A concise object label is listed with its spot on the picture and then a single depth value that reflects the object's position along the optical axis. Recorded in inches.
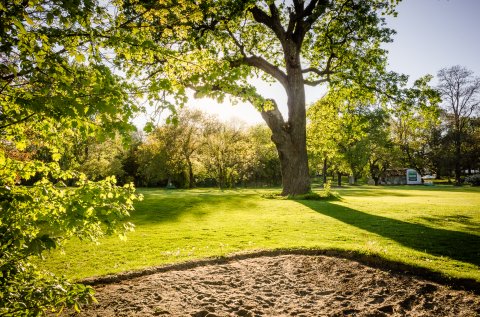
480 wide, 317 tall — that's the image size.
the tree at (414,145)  3058.6
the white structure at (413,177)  2984.7
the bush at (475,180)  2256.4
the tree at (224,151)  2107.5
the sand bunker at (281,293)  211.6
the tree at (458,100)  2385.7
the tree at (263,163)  2677.4
